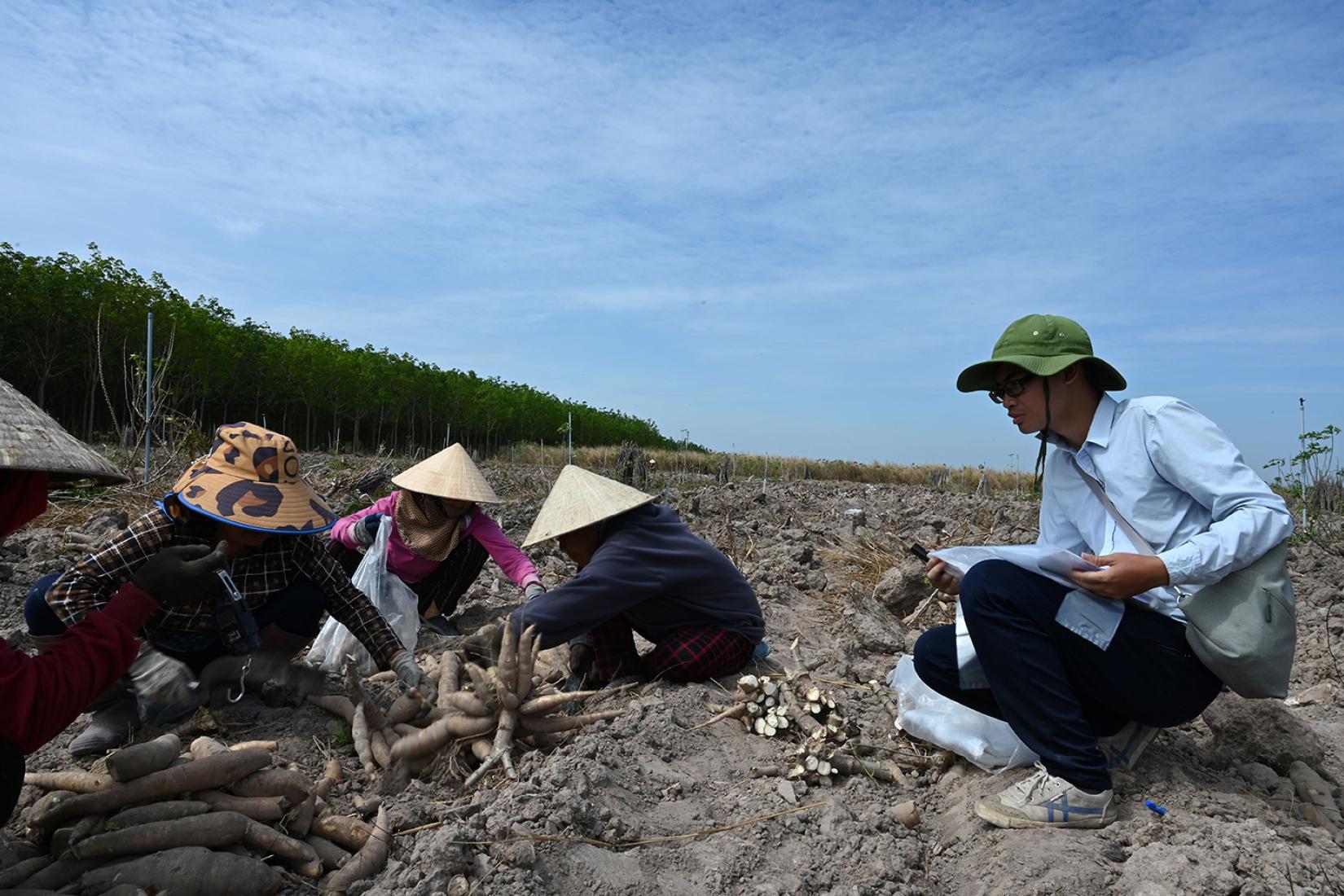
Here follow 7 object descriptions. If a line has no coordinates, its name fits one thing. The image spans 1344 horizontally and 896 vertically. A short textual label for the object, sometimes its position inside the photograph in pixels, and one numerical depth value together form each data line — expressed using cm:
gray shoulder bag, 193
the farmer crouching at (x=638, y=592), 293
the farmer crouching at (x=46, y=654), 161
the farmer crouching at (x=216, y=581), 255
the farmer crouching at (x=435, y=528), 398
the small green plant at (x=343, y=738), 275
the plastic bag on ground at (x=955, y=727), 248
